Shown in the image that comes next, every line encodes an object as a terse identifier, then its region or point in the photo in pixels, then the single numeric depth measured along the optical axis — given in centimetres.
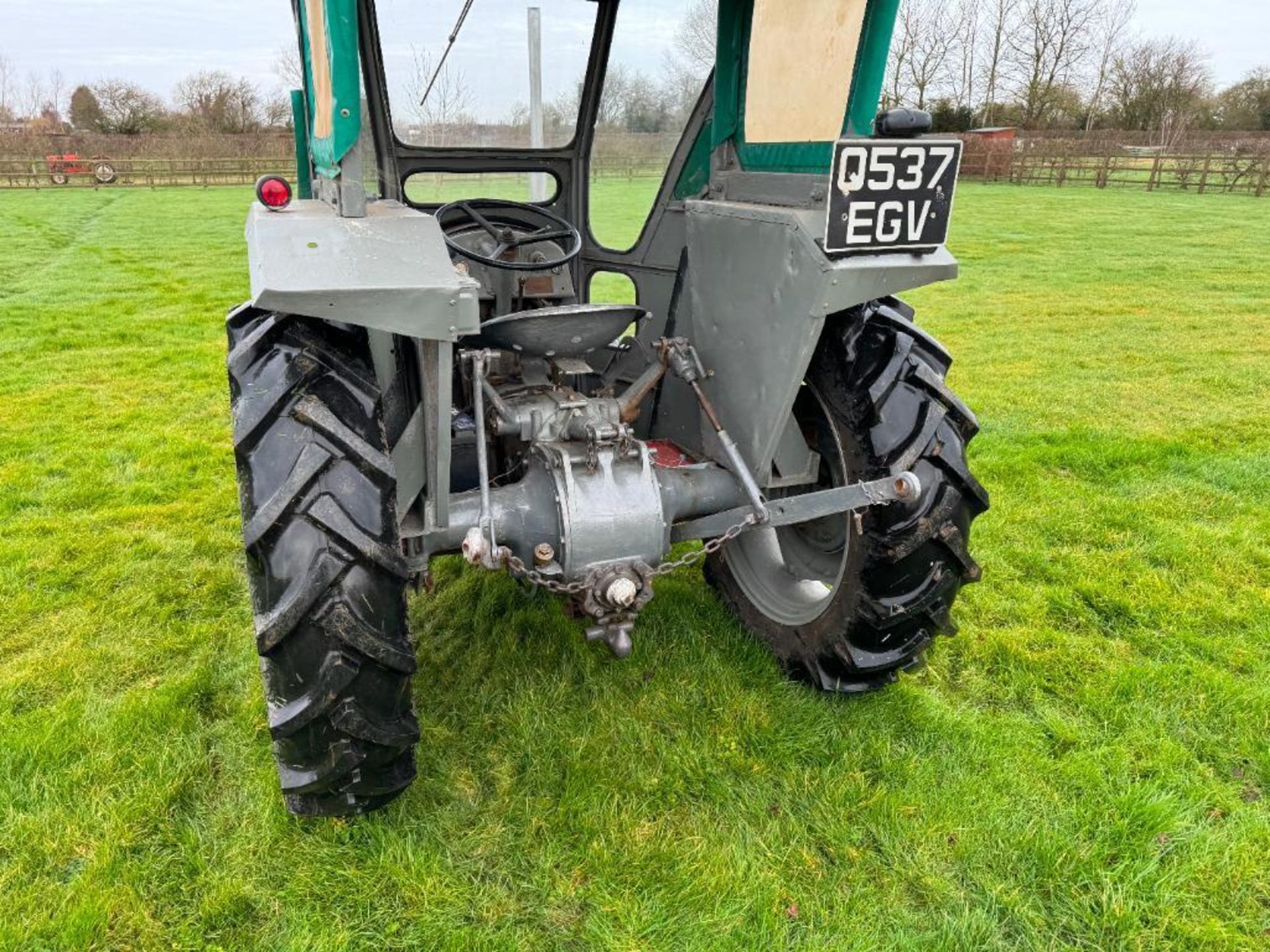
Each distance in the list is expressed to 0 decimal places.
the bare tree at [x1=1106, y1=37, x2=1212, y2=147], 3588
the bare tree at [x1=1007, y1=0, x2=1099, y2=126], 3612
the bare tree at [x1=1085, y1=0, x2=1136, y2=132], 3719
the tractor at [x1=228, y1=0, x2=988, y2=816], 188
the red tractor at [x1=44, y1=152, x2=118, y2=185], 2617
